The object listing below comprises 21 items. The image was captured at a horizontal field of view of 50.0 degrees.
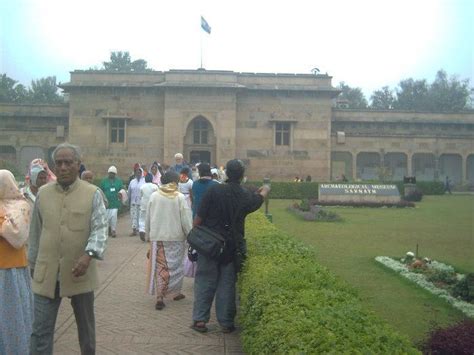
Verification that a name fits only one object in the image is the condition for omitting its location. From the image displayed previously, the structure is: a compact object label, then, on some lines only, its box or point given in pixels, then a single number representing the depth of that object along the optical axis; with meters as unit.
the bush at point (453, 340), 4.36
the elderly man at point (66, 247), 4.14
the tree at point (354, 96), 71.38
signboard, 23.42
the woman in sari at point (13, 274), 4.45
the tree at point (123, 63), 71.00
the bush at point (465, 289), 7.19
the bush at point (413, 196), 26.26
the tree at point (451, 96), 61.25
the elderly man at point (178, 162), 12.83
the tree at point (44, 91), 61.16
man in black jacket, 5.84
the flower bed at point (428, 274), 6.96
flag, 32.50
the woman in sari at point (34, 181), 5.82
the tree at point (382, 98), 71.44
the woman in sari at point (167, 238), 7.03
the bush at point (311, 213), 17.10
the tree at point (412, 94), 65.06
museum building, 29.95
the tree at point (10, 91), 50.44
